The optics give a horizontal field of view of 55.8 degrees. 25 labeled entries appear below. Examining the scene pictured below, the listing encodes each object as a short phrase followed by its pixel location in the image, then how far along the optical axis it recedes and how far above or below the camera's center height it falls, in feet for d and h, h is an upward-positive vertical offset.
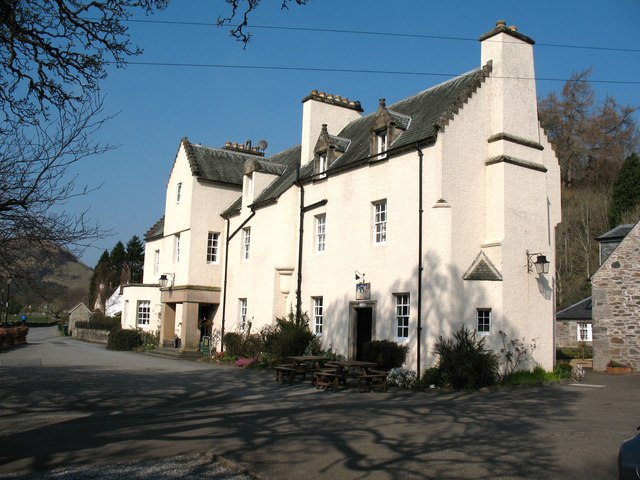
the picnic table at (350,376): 56.39 -5.00
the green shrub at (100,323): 156.35 -1.93
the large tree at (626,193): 134.51 +30.88
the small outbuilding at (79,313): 210.34 +0.68
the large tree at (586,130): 147.64 +48.60
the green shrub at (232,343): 85.71 -3.32
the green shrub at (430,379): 57.26 -5.08
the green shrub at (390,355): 61.62 -3.12
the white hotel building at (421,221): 60.80 +11.79
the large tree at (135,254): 257.55 +26.89
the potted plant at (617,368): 75.87 -4.67
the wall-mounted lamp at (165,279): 102.78 +6.60
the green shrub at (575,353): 107.36 -4.24
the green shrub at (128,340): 111.45 -4.22
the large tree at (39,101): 30.73 +11.24
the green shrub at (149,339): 108.27 -3.94
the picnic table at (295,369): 60.75 -4.82
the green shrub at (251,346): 81.30 -3.48
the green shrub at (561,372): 64.39 -4.64
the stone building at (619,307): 77.25 +3.08
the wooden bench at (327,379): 57.06 -5.36
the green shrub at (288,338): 73.36 -2.11
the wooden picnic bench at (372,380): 56.34 -5.36
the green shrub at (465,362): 55.52 -3.30
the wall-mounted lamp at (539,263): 61.87 +6.68
